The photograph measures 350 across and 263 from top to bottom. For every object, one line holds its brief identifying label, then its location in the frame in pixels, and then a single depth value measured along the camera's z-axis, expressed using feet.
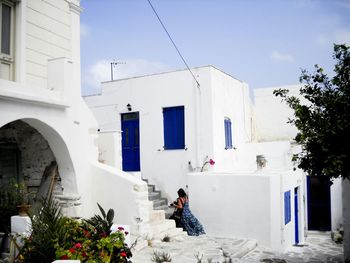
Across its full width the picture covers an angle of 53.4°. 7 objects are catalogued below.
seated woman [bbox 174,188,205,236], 35.12
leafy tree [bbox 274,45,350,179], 19.71
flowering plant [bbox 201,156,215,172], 41.88
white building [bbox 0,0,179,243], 24.95
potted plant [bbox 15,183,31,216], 22.50
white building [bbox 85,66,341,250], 34.32
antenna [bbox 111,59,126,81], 74.31
